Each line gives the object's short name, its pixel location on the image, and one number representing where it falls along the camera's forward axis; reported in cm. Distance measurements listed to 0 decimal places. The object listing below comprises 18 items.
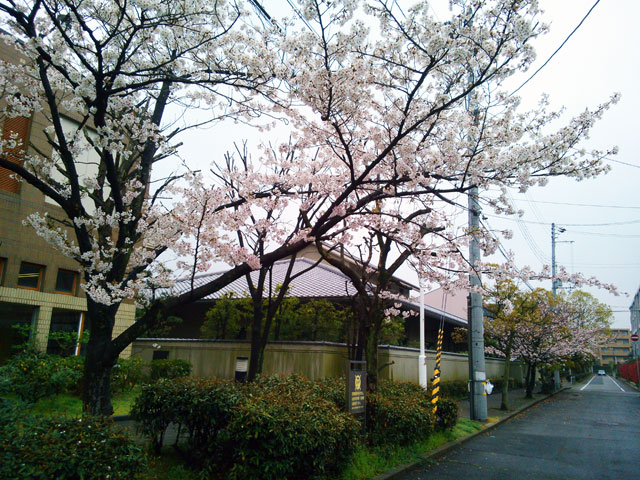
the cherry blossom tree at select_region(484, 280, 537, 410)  1856
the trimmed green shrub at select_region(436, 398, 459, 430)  1076
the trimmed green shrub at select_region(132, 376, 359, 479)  548
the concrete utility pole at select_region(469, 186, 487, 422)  1424
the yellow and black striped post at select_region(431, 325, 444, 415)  1052
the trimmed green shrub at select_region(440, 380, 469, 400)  1858
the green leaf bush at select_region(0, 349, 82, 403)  1007
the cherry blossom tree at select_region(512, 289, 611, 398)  2095
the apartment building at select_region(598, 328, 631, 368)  11375
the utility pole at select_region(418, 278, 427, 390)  1495
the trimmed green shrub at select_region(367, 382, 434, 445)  830
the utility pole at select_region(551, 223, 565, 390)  3492
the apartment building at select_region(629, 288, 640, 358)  6632
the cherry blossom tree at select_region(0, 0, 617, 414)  558
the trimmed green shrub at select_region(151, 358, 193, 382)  1543
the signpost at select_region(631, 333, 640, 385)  3735
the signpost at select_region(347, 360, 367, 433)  736
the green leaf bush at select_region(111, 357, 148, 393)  1339
